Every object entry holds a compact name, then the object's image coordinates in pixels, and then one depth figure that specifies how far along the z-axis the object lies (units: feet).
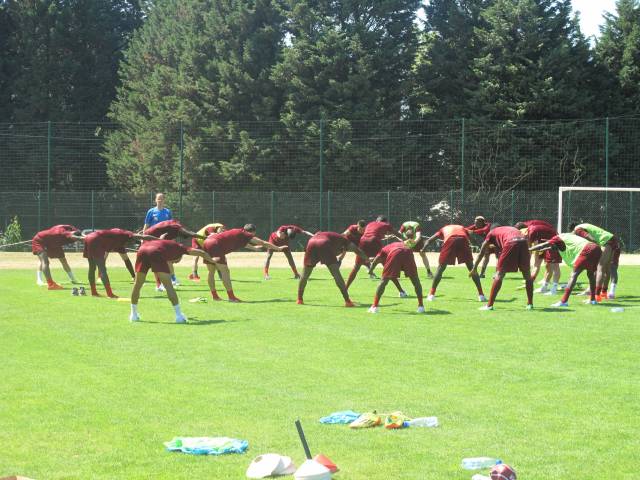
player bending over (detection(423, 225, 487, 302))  69.41
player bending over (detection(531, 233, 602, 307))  64.18
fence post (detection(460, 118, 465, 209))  136.10
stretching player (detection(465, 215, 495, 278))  79.46
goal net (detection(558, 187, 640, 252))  130.82
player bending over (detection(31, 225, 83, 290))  78.43
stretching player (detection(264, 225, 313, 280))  76.28
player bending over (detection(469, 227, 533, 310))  62.49
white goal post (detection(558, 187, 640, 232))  105.59
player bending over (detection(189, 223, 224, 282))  76.74
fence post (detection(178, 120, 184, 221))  138.41
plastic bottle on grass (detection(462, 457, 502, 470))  25.63
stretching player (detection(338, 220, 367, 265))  78.57
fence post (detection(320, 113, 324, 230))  140.28
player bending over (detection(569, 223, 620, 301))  68.08
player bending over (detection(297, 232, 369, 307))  65.26
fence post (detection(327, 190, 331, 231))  135.33
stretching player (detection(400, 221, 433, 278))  77.97
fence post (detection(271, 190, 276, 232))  135.95
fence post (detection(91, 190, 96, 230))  133.49
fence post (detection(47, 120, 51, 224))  134.31
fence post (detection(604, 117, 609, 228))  131.13
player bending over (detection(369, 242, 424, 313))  61.05
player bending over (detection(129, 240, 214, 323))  56.54
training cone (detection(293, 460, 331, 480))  23.53
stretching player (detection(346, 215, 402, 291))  79.71
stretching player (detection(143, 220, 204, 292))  66.64
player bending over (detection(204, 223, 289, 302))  69.00
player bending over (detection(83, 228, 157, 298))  71.16
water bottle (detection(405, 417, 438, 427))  30.83
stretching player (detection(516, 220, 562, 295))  72.79
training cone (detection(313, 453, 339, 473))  24.86
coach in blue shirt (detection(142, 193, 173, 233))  78.97
